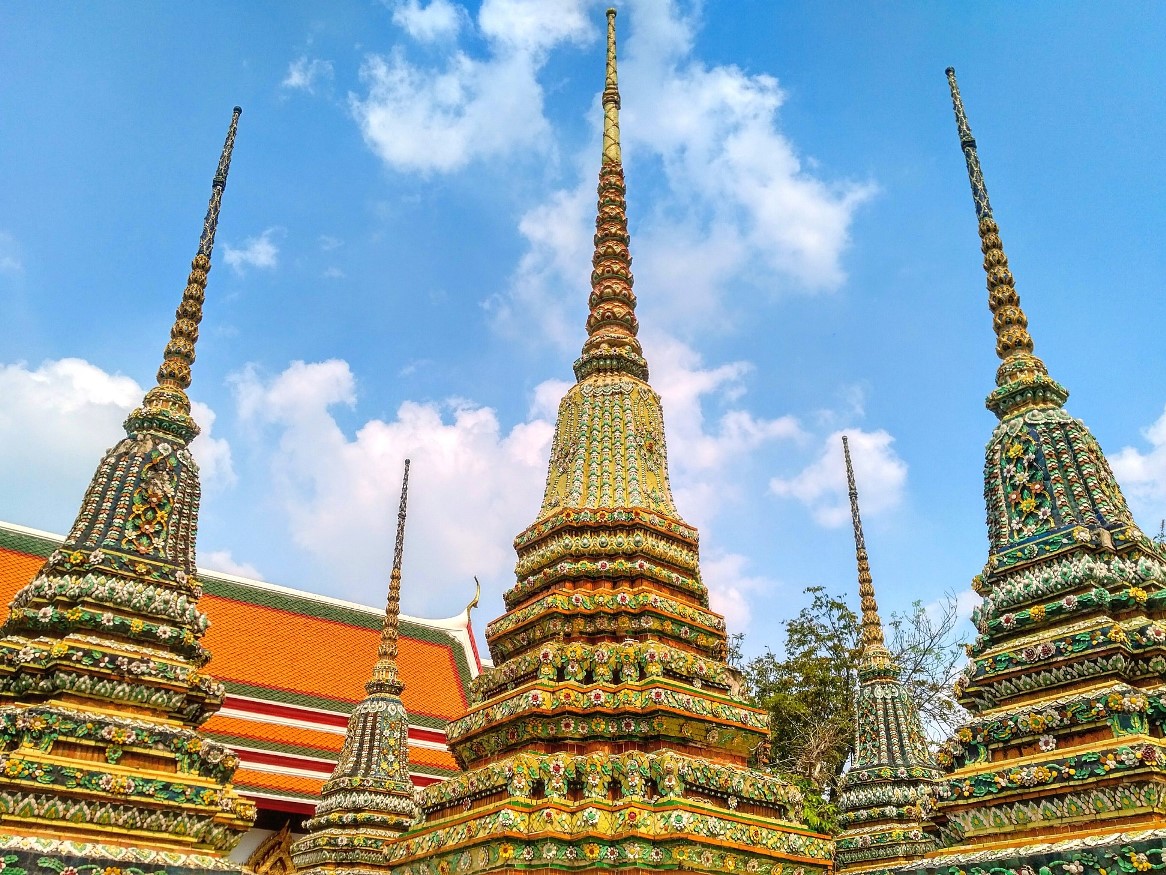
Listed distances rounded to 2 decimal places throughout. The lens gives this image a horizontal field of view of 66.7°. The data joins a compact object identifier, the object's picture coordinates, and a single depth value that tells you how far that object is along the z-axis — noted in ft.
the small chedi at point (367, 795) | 43.70
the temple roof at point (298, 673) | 65.67
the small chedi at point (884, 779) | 44.47
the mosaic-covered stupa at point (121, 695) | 21.01
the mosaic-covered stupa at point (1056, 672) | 17.78
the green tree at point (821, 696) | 76.02
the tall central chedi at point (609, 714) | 22.91
